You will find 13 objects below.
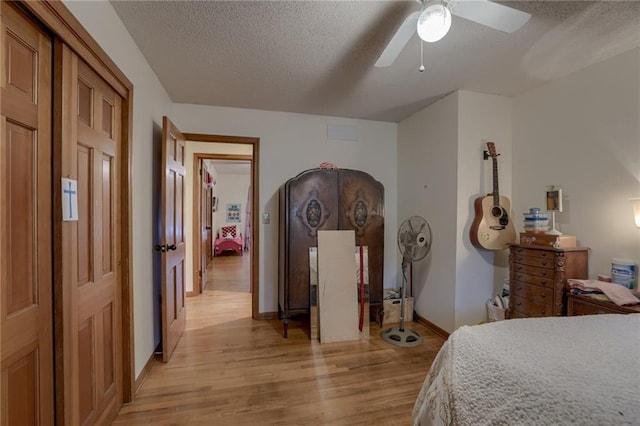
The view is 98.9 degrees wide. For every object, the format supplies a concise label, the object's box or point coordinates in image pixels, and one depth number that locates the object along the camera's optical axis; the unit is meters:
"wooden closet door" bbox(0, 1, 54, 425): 0.93
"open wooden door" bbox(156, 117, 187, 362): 2.22
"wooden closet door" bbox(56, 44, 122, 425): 1.19
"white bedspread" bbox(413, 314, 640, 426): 0.69
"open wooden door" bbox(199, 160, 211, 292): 4.15
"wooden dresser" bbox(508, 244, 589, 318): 1.99
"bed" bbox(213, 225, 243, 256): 7.36
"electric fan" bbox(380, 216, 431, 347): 2.65
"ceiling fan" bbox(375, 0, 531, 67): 1.21
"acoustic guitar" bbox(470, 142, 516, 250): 2.54
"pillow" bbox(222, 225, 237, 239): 7.99
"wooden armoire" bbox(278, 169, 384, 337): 2.79
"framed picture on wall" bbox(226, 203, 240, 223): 8.28
